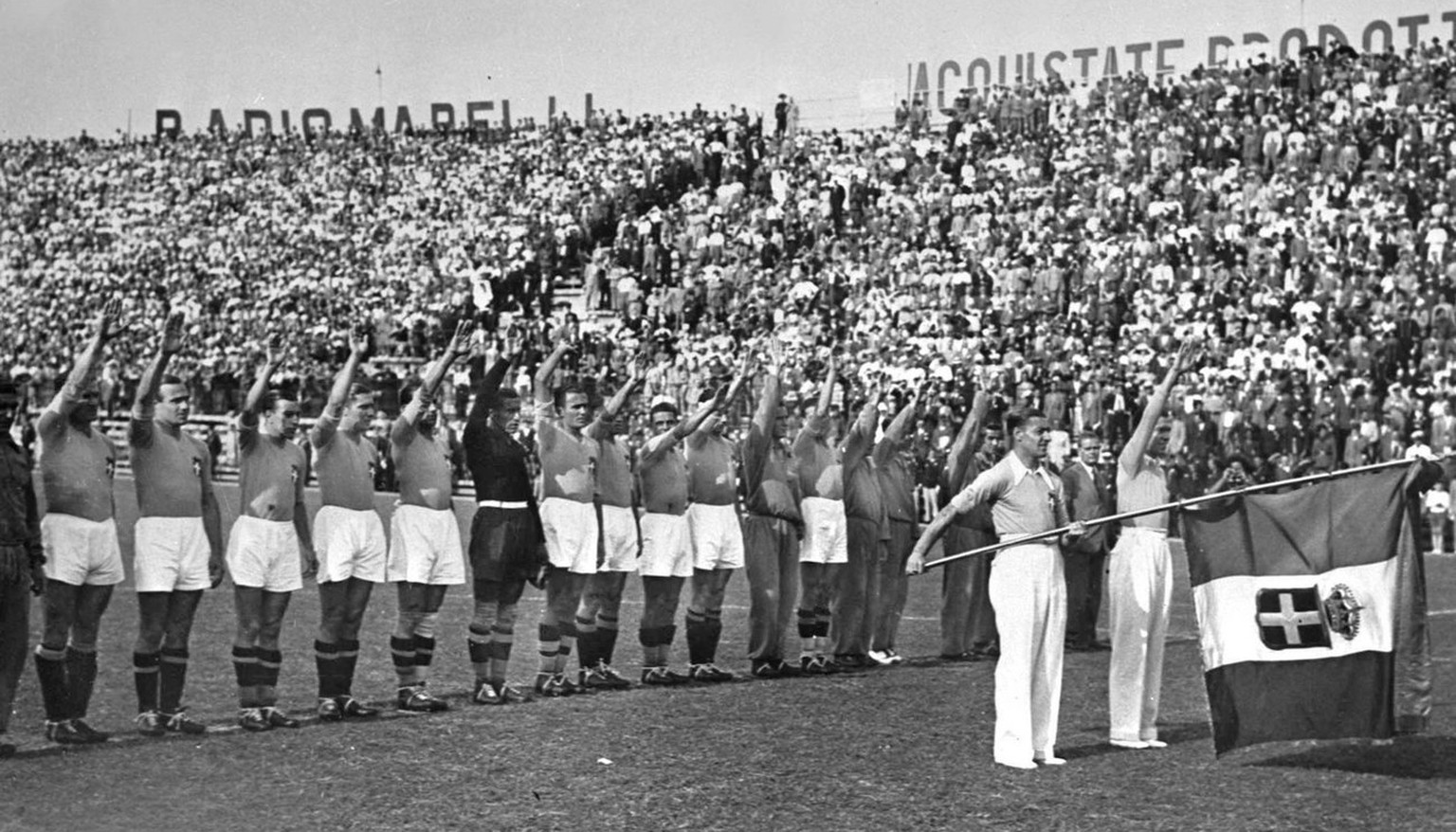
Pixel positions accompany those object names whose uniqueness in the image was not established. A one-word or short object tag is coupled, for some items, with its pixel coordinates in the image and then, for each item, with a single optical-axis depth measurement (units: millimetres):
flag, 10008
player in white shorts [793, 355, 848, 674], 14781
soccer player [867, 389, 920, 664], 15453
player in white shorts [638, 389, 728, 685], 13750
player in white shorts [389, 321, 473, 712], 12016
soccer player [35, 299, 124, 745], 10633
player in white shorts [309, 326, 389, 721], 11672
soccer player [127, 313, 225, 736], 11000
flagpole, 10227
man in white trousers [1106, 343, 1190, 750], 10938
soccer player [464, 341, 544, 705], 12391
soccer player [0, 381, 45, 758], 10164
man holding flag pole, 10281
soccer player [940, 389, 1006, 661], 15656
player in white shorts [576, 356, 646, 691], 13445
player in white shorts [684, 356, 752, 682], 13930
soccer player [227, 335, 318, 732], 11281
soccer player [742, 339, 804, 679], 14312
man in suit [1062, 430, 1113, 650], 15961
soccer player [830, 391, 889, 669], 15008
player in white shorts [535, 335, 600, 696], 12906
